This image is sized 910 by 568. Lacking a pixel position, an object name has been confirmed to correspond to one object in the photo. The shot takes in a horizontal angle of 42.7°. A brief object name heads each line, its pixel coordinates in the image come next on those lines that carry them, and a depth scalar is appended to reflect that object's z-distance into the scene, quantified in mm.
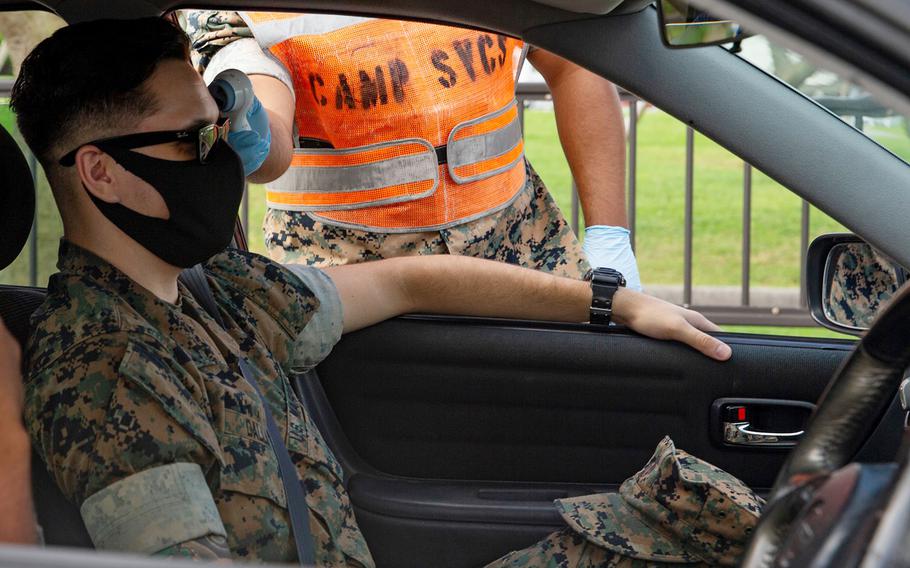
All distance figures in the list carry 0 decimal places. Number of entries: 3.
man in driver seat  1556
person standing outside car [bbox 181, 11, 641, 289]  2445
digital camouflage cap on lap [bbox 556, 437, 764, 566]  1988
